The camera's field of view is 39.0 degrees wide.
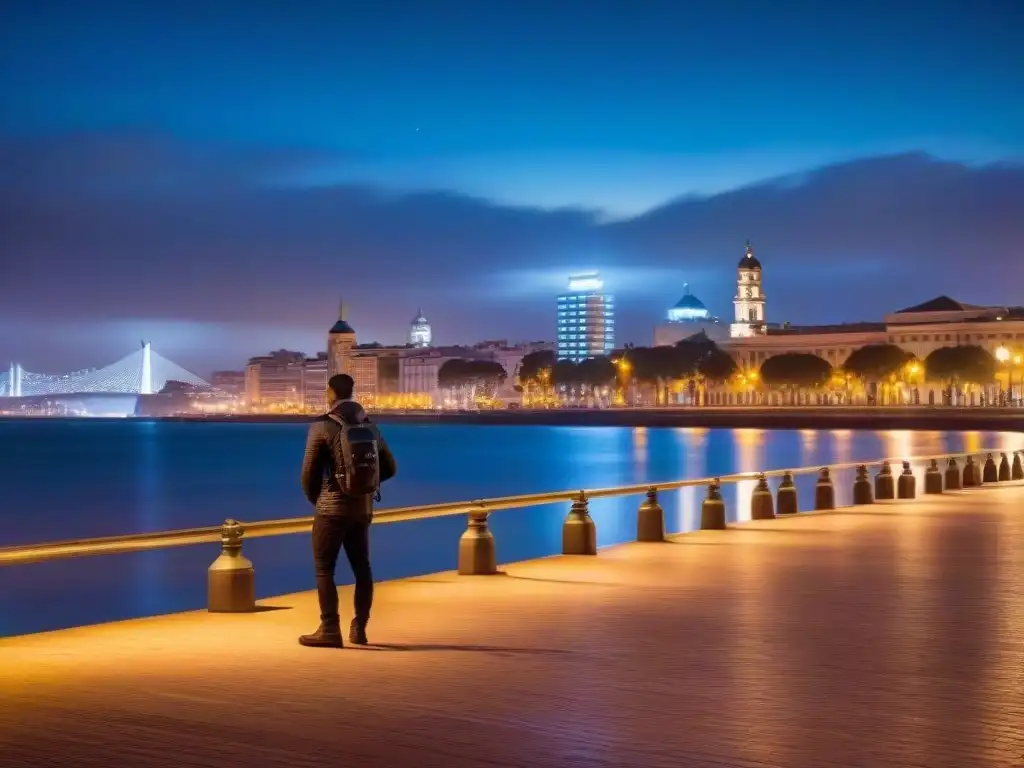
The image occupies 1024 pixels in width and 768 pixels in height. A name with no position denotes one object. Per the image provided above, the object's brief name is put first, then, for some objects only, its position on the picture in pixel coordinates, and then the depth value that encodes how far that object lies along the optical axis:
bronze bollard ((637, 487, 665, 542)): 27.11
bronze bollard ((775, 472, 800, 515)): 35.56
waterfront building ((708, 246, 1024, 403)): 184.02
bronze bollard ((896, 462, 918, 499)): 41.09
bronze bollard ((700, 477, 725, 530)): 30.28
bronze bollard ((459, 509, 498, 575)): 20.73
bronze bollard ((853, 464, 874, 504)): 38.84
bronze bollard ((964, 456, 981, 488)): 47.53
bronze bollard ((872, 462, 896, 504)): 41.25
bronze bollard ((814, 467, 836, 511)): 36.62
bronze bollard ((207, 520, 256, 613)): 16.39
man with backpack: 12.95
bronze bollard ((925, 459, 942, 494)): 43.06
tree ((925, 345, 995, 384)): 186.00
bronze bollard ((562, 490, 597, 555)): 24.09
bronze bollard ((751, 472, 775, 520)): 33.06
